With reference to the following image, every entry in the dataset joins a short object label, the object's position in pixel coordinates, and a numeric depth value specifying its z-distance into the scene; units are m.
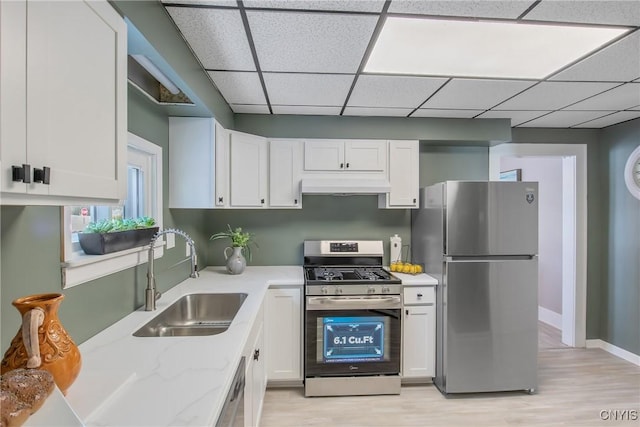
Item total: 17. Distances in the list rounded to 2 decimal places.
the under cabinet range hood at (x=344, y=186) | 2.75
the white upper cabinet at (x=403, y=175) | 2.91
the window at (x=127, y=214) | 1.23
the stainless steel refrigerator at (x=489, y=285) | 2.49
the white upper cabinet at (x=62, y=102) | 0.65
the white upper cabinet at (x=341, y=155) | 2.87
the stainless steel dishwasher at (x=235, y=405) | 1.02
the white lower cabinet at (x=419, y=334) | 2.62
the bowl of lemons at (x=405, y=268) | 2.82
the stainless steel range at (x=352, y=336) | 2.49
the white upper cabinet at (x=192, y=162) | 2.25
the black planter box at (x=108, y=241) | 1.36
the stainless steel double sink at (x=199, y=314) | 1.84
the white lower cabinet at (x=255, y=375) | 1.57
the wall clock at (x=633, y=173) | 3.04
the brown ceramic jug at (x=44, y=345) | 0.80
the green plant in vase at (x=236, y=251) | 2.72
